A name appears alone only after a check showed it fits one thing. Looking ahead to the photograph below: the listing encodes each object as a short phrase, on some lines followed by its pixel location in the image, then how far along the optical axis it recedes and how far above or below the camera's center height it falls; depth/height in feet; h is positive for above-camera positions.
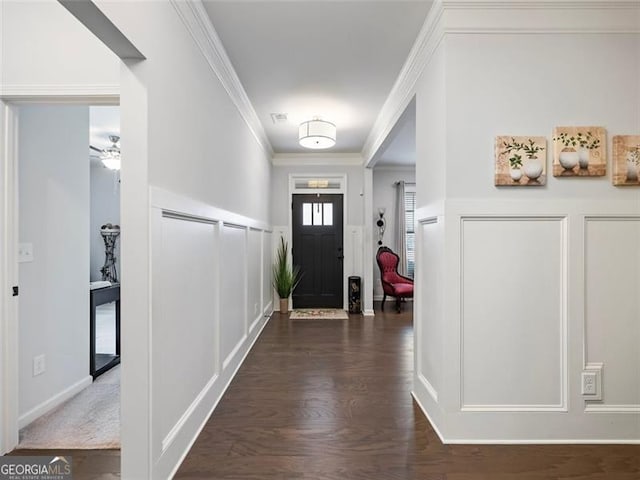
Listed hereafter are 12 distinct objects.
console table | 9.31 -2.45
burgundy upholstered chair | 19.35 -2.10
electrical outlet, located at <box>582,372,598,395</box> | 6.54 -2.59
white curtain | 22.35 +0.48
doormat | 17.29 -3.65
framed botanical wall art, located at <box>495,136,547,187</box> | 6.53 +1.50
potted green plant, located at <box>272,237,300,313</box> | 18.48 -1.99
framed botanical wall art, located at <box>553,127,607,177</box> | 6.56 +1.72
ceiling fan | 14.34 +3.36
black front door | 19.69 -0.52
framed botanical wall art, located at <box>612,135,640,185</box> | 6.57 +1.54
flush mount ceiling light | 12.62 +3.87
